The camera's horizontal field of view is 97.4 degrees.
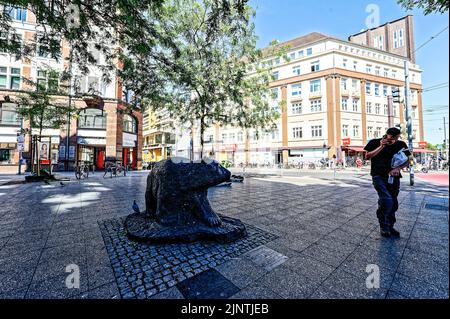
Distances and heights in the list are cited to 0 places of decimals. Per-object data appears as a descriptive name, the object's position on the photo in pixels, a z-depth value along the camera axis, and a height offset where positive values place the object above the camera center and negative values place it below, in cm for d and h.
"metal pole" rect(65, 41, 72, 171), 1941 +190
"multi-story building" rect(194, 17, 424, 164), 3045 +1109
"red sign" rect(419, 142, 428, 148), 3487 +356
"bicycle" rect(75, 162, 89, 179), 1270 -25
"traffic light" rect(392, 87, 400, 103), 919 +321
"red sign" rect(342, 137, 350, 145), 2920 +352
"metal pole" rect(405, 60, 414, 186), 989 +260
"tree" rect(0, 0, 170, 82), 360 +293
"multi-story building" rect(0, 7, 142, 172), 1880 +418
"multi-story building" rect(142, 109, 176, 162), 4894 +574
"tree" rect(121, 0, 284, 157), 539 +369
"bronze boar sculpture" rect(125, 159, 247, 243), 308 -66
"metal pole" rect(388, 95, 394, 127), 732 +205
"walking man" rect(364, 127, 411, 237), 330 -25
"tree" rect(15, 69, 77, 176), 1112 +357
